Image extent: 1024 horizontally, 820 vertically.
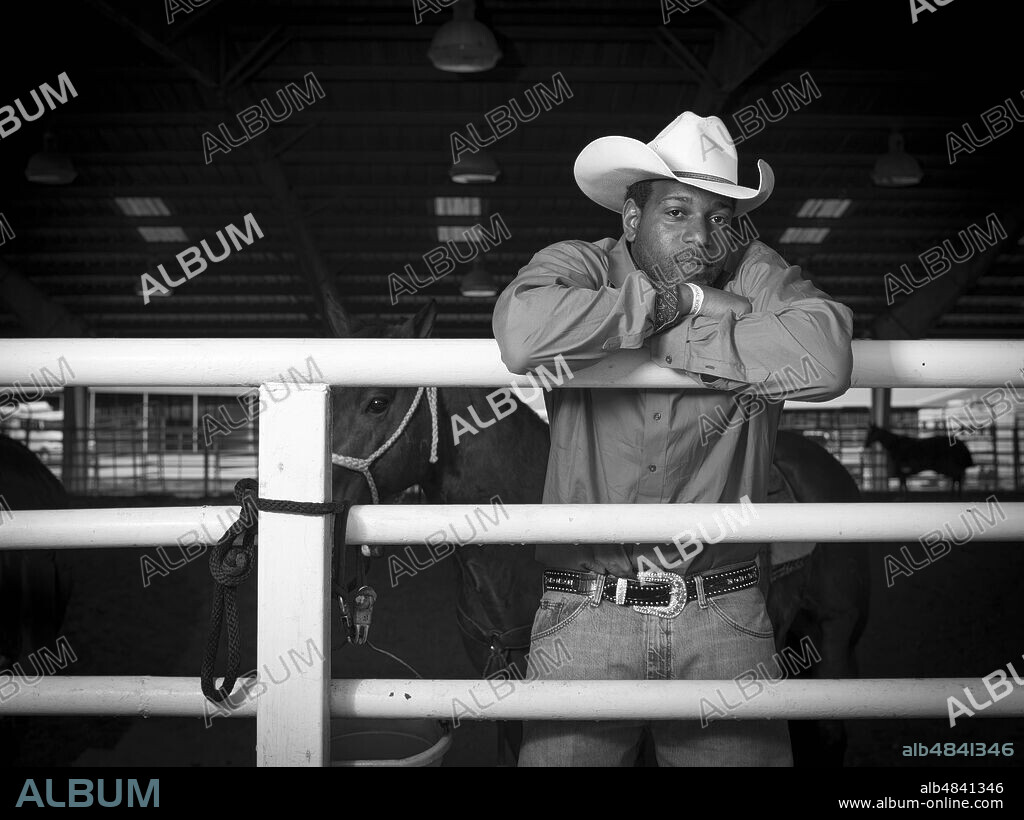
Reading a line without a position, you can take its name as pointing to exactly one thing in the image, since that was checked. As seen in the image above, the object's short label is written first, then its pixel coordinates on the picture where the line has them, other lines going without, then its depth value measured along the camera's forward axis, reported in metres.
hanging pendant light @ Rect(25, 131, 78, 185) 10.41
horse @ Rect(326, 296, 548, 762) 2.97
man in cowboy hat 1.64
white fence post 1.53
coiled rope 1.53
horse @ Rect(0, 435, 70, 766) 4.40
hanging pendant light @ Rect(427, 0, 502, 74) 7.35
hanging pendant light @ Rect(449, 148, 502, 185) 10.56
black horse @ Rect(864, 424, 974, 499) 15.33
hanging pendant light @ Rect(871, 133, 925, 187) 10.64
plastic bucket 2.47
